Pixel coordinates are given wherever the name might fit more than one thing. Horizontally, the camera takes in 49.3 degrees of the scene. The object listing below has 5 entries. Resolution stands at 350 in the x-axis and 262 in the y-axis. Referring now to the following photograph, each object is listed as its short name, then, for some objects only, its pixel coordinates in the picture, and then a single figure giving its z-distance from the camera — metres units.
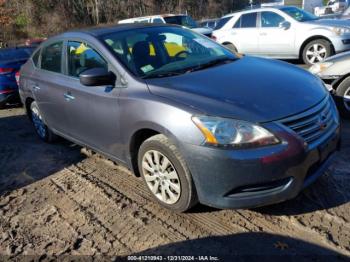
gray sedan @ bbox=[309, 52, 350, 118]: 5.29
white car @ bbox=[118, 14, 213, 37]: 15.23
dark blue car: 8.31
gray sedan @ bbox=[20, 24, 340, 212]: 2.88
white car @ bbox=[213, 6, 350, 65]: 9.16
